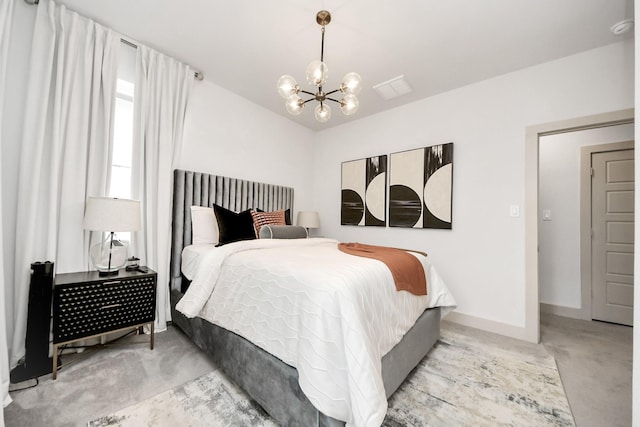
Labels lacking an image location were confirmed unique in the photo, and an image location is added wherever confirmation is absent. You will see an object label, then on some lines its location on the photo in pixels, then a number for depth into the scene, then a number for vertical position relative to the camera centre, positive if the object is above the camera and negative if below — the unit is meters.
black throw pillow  2.50 -0.08
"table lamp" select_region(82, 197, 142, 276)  1.88 -0.07
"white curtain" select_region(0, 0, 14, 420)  1.44 +0.76
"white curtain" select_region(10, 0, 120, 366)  1.83 +0.55
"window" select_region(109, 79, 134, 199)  2.40 +0.65
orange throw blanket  1.70 -0.31
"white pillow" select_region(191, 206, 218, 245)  2.63 -0.09
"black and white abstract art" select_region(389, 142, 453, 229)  2.97 +0.43
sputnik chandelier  1.70 +0.91
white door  2.88 -0.08
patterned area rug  1.39 -1.06
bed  1.13 -0.75
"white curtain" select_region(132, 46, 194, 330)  2.39 +0.53
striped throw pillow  2.75 +0.00
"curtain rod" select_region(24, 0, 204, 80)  1.87 +1.52
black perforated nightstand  1.72 -0.64
